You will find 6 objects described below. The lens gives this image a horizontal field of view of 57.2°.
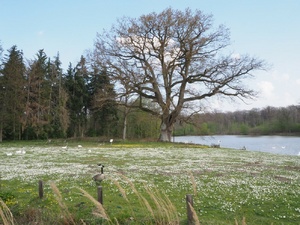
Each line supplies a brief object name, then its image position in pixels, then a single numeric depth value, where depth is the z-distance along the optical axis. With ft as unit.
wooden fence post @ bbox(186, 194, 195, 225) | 19.31
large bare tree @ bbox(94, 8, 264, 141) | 126.11
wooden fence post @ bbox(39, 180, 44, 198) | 28.64
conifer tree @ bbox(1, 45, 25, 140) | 139.48
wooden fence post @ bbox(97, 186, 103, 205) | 23.09
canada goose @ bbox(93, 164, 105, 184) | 34.27
